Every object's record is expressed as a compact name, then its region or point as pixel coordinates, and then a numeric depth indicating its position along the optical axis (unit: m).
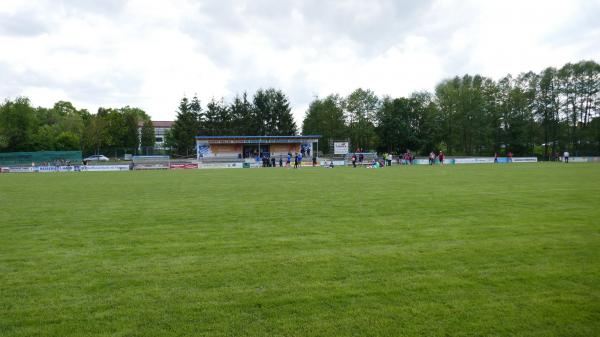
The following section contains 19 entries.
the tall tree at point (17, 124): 64.00
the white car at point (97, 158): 53.11
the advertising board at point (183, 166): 45.06
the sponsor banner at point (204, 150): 56.19
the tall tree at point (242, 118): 74.50
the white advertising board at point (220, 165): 45.59
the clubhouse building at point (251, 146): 56.09
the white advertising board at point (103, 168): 42.75
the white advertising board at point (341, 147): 55.69
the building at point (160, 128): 123.18
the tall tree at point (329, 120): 74.81
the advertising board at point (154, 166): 44.44
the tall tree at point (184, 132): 68.94
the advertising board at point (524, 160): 53.41
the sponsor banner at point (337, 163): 48.53
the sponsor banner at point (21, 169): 41.91
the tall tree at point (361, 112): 73.19
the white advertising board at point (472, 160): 52.19
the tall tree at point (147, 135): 86.06
